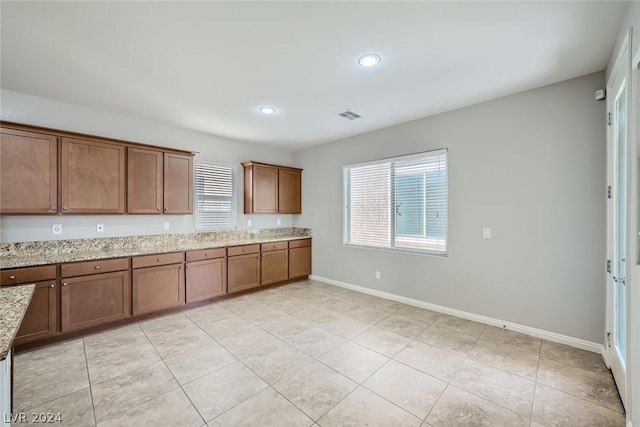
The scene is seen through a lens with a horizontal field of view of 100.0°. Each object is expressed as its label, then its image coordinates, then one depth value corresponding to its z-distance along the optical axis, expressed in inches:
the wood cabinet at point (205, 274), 148.2
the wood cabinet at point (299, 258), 200.7
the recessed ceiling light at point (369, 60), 89.1
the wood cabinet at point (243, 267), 165.6
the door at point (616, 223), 79.8
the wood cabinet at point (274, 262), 182.9
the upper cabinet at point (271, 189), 192.1
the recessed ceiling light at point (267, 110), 134.2
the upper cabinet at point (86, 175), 108.6
